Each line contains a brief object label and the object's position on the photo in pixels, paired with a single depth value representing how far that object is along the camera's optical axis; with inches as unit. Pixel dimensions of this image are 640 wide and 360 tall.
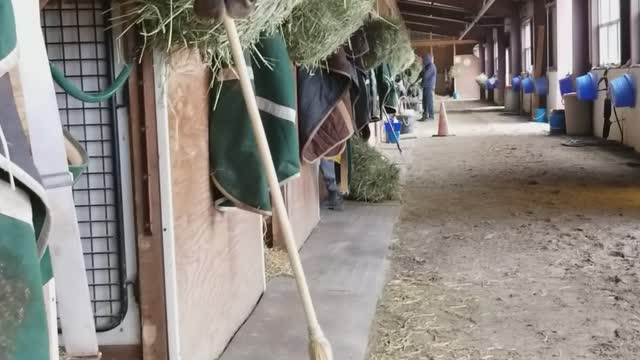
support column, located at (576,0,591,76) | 443.5
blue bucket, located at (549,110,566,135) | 445.6
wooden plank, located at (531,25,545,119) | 565.3
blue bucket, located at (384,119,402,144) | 418.7
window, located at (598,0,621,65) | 385.3
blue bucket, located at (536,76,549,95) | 553.9
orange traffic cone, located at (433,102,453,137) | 471.8
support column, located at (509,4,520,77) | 732.1
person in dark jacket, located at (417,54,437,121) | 608.1
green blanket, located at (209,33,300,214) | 90.4
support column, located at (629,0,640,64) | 333.8
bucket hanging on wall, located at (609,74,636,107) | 336.8
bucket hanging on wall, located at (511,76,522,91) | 709.9
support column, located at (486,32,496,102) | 969.1
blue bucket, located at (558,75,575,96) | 457.6
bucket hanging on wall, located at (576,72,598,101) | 402.3
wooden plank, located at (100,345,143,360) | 79.8
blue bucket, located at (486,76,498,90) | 909.2
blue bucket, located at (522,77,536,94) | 612.1
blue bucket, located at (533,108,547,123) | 557.6
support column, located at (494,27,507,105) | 862.5
